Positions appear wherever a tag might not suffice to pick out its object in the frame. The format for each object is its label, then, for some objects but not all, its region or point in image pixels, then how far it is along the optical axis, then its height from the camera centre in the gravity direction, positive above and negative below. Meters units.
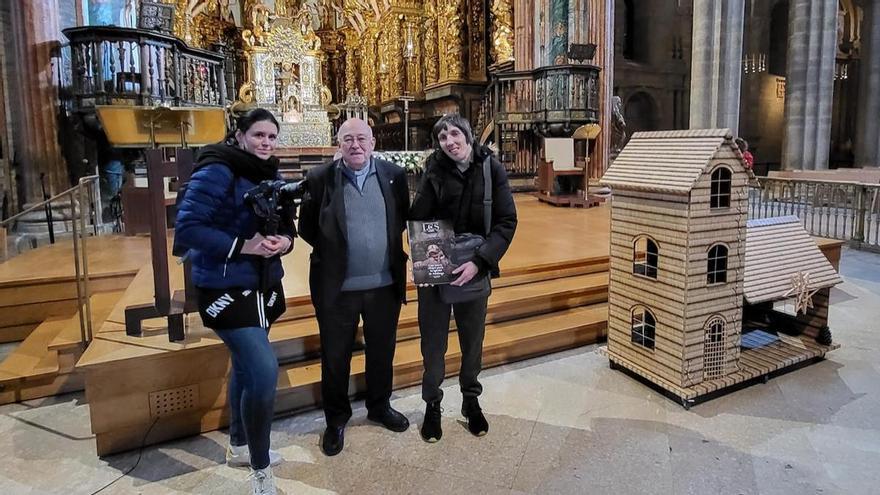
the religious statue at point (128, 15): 9.83 +2.68
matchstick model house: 3.32 -0.69
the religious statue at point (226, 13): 16.97 +4.65
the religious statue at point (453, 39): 13.98 +3.12
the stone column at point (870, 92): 19.67 +2.31
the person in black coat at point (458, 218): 2.81 -0.26
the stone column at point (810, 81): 16.48 +2.32
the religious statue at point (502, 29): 12.57 +3.02
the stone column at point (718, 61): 14.21 +2.52
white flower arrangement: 8.70 +0.13
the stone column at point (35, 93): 7.20 +1.01
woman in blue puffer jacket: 2.31 -0.36
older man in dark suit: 2.77 -0.42
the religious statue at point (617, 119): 12.70 +1.02
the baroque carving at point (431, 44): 15.15 +3.27
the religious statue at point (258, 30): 13.77 +3.34
